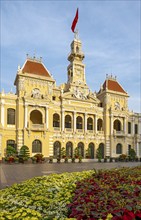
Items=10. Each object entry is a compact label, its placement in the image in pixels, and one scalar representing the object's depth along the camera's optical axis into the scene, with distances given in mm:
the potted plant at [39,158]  30953
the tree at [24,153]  30656
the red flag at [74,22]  32022
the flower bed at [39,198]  4113
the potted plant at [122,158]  40225
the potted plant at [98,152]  41741
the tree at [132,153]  43612
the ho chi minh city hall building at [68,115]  35625
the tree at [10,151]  31897
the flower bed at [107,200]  3852
